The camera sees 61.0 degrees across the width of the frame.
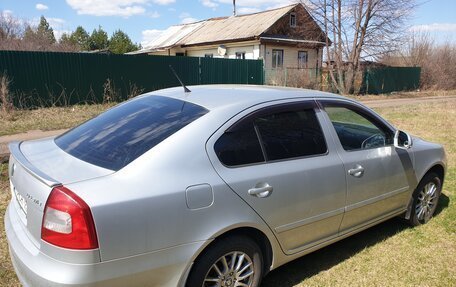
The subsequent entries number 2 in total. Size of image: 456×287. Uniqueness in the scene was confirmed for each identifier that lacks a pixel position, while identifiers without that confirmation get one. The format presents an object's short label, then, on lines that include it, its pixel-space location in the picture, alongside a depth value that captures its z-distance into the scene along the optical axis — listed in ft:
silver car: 7.08
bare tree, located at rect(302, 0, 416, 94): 77.51
